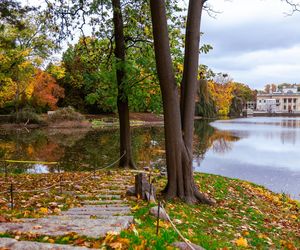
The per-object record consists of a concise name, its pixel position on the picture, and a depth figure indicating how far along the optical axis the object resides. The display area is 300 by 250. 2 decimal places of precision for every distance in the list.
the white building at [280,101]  146.62
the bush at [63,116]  44.25
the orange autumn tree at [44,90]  47.66
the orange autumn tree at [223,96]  88.62
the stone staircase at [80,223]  3.72
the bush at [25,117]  42.28
